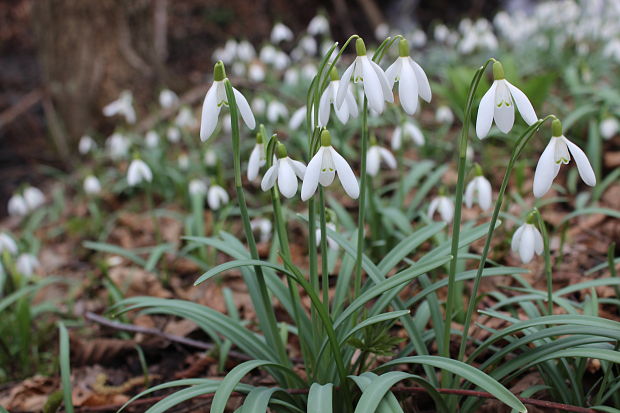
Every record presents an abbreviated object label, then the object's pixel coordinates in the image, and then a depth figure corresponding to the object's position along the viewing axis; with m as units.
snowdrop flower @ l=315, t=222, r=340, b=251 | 1.71
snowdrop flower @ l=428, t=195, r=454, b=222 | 2.12
